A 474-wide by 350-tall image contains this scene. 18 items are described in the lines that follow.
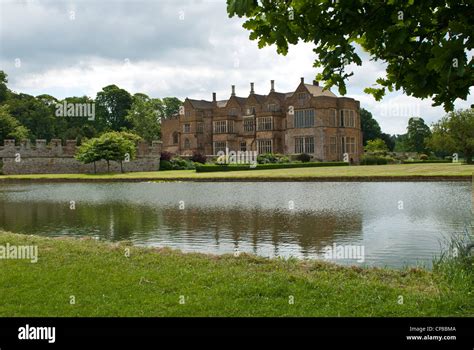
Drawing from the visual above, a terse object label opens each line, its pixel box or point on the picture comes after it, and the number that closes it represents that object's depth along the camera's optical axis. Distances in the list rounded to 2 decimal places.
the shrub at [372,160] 51.09
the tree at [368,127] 90.19
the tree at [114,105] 87.06
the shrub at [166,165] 52.75
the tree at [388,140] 93.16
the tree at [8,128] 57.15
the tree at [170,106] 99.38
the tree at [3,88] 73.69
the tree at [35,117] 69.75
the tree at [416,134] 82.12
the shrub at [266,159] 49.41
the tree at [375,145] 72.97
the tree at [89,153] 45.91
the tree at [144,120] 73.56
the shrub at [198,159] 55.00
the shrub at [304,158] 53.05
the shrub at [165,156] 54.28
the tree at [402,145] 85.69
